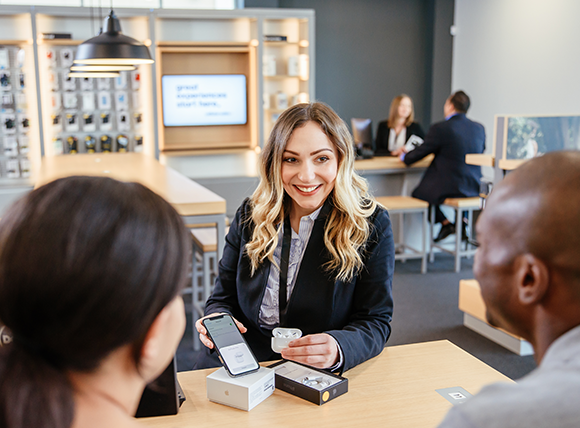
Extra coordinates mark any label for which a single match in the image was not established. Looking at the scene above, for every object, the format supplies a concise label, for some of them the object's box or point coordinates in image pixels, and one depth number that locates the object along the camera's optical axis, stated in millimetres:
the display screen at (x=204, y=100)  6336
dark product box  1252
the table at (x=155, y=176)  2730
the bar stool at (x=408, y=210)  4912
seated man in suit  5004
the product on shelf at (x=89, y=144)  6012
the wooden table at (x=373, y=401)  1183
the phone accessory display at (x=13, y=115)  5664
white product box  1219
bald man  595
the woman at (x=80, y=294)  590
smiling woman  1661
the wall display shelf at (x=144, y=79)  5730
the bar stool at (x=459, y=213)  4934
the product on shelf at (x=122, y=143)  6109
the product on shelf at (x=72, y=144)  5945
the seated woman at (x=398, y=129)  6137
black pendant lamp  3383
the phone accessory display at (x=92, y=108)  5855
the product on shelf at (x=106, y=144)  6074
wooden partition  6293
